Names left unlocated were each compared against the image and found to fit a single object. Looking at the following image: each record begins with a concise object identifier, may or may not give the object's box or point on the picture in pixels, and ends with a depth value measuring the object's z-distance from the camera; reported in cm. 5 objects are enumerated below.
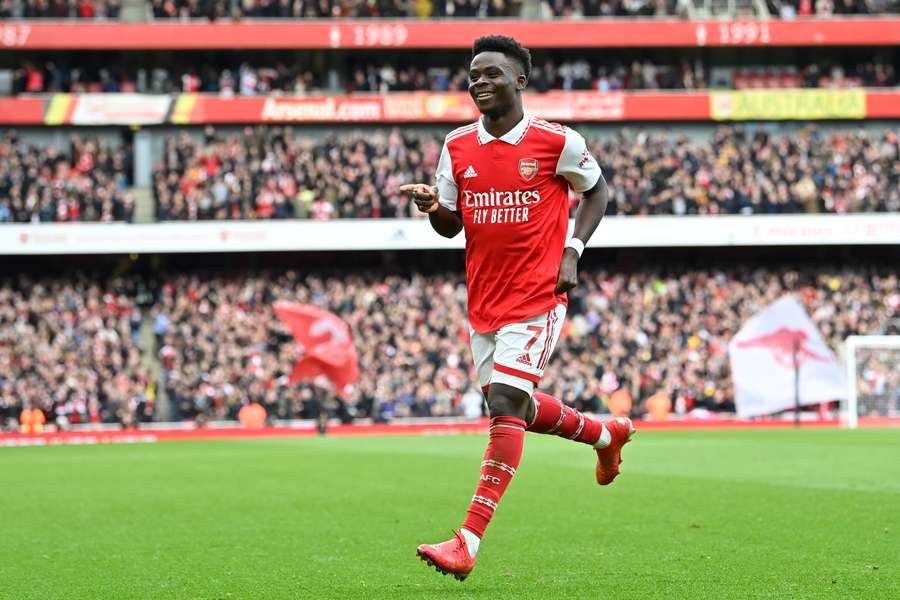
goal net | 3288
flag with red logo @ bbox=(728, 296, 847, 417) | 3388
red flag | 3250
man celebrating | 729
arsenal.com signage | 4206
